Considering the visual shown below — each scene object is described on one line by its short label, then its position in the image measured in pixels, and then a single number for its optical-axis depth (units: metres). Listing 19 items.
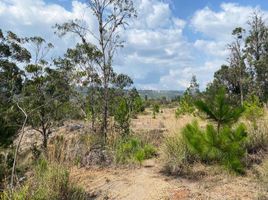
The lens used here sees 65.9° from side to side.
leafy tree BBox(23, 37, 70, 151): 7.84
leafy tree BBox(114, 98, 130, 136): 6.58
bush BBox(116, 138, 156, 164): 4.77
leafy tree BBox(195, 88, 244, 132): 4.26
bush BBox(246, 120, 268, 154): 4.57
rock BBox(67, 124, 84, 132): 8.20
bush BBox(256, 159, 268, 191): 3.59
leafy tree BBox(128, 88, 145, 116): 13.72
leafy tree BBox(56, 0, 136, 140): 6.38
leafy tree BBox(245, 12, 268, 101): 15.95
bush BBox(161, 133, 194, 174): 4.29
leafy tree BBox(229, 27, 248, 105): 16.56
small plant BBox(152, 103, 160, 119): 16.12
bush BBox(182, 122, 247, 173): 4.01
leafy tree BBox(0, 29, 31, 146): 6.69
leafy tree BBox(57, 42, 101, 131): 8.61
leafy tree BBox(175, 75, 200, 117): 11.51
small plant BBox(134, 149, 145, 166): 4.67
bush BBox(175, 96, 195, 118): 11.33
